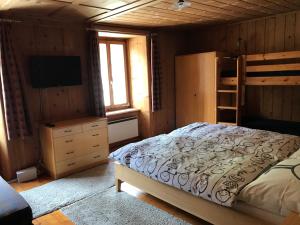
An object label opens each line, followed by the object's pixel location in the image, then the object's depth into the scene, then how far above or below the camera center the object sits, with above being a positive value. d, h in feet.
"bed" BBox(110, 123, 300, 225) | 5.94 -2.52
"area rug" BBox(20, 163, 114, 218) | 8.66 -4.22
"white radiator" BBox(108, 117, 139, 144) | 14.70 -3.03
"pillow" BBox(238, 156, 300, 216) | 5.13 -2.55
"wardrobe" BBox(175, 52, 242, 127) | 13.58 -0.65
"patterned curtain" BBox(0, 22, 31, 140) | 9.91 -0.21
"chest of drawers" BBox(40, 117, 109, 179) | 10.74 -2.90
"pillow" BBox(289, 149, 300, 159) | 7.03 -2.36
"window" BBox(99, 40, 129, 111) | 15.19 +0.45
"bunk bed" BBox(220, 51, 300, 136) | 11.22 -0.10
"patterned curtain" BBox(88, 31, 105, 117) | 12.51 +0.35
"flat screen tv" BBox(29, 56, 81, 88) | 10.82 +0.51
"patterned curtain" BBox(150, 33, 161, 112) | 15.07 +0.34
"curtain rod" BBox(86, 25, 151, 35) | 12.78 +2.74
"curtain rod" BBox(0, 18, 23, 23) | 9.82 +2.56
